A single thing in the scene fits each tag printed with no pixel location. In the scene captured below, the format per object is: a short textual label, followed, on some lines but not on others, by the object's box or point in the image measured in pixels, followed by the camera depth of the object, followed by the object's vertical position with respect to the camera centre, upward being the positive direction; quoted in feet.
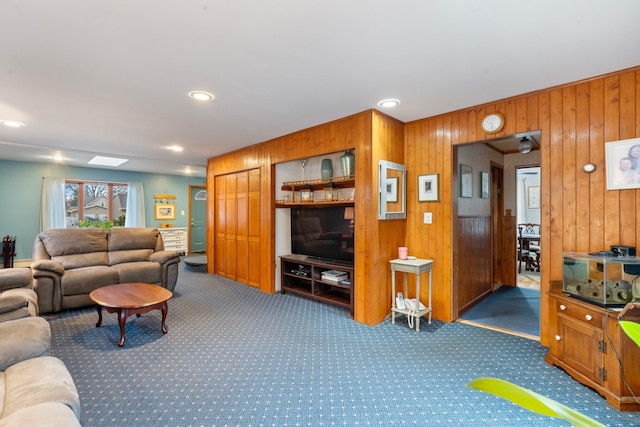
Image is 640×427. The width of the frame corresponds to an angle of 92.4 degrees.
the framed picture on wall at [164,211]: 27.94 +0.20
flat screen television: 12.94 -0.93
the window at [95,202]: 24.53 +0.97
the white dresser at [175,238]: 27.66 -2.33
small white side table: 10.59 -2.12
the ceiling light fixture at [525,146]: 11.32 +2.46
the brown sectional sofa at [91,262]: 12.16 -2.27
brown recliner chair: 6.82 -2.20
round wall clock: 10.02 +2.97
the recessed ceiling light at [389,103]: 10.09 +3.69
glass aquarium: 6.99 -1.58
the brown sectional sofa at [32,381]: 4.02 -2.68
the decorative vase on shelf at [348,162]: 12.08 +1.99
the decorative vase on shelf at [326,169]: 13.34 +1.91
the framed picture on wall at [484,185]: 14.28 +1.29
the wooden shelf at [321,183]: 12.38 +1.31
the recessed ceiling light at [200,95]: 9.45 +3.72
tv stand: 12.64 -3.01
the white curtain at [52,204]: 22.41 +0.70
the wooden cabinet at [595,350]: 6.46 -3.20
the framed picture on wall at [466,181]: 12.30 +1.29
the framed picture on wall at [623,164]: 7.83 +1.25
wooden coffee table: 9.57 -2.88
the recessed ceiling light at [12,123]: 12.22 +3.69
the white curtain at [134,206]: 26.43 +0.63
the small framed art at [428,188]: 11.56 +0.94
